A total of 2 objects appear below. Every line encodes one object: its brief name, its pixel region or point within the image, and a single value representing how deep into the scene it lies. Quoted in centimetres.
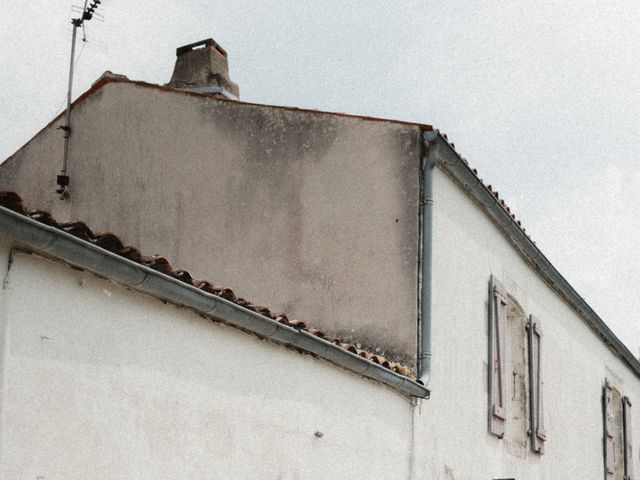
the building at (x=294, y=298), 524
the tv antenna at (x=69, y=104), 1158
